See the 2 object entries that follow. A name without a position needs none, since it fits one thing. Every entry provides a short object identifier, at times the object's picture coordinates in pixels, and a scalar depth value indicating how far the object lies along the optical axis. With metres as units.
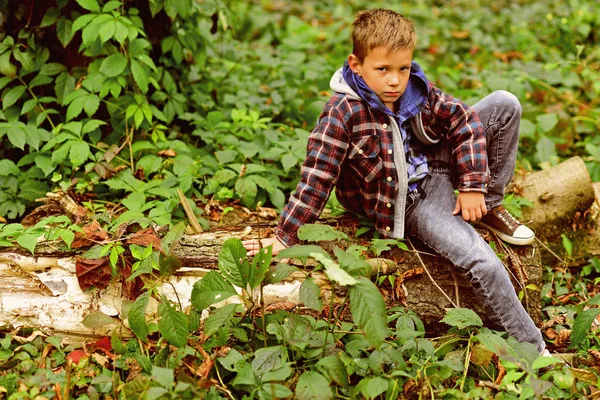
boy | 2.73
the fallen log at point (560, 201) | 3.51
